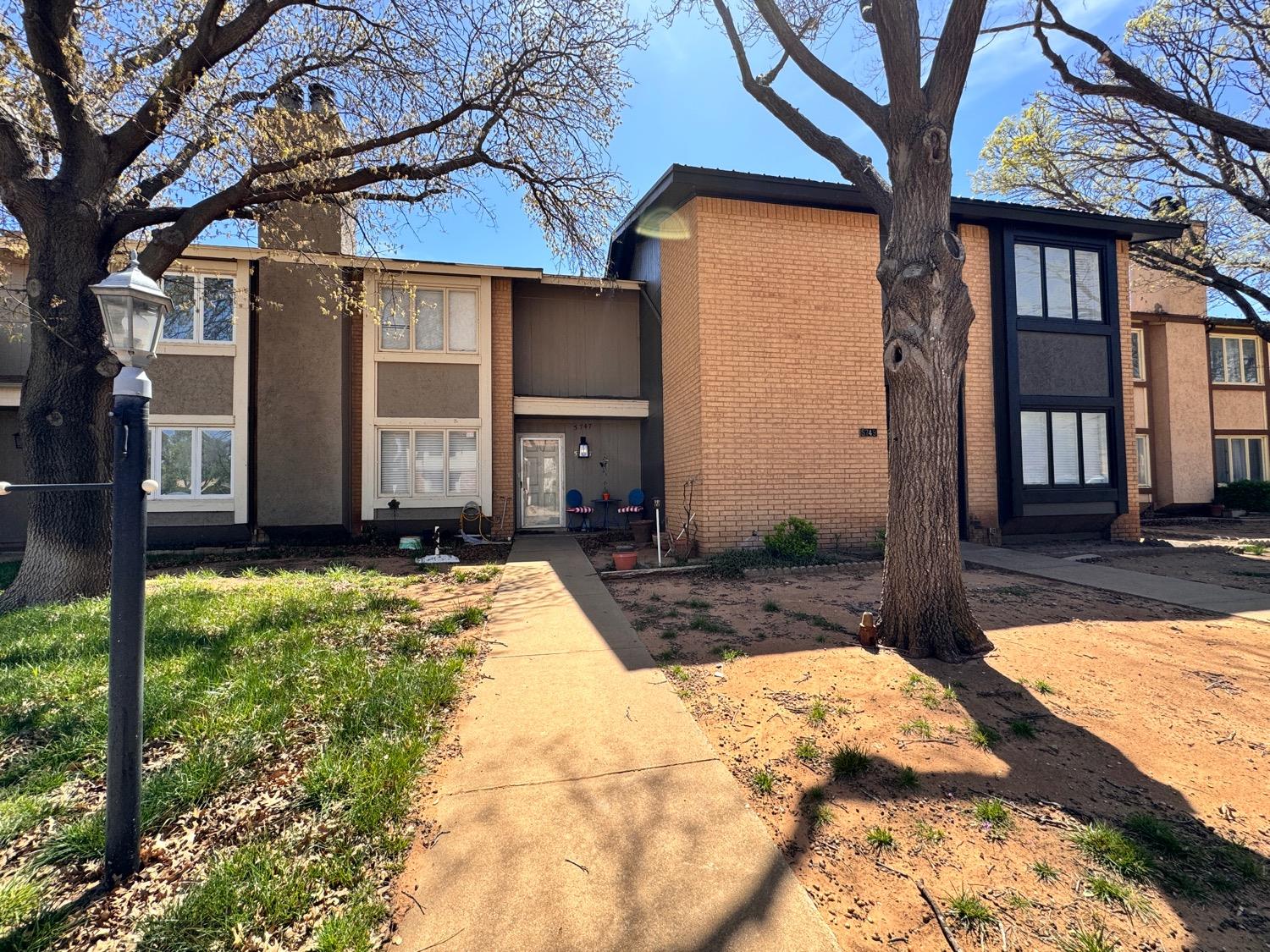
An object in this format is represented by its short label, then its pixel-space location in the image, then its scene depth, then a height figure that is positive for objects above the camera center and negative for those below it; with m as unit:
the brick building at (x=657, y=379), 8.88 +2.34
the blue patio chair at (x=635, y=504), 13.19 -0.27
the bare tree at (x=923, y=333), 4.50 +1.37
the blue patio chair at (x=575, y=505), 13.10 -0.28
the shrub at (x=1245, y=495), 16.03 -0.25
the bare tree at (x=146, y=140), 5.76 +4.43
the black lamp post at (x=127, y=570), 2.09 -0.29
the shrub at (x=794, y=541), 8.15 -0.76
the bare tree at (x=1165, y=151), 8.05 +7.99
